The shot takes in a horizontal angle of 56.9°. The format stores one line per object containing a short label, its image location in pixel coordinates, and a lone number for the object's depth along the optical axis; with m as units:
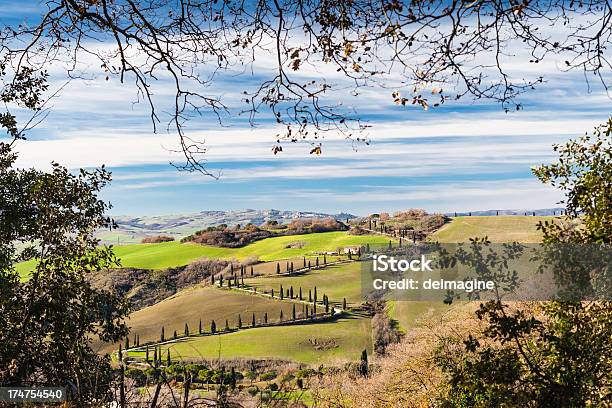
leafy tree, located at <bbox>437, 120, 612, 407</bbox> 7.57
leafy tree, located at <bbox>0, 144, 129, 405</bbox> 9.34
